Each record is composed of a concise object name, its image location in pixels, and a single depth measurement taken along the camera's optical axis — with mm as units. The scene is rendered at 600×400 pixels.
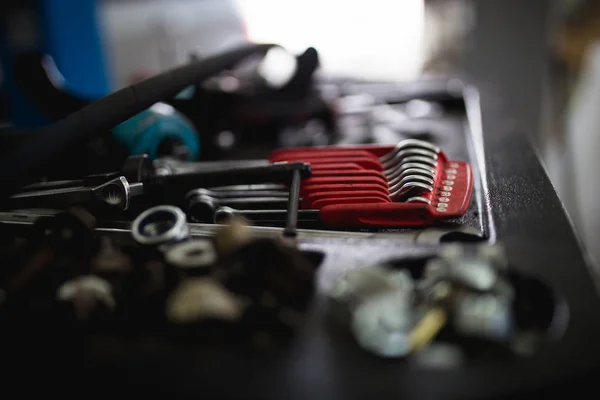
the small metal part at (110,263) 432
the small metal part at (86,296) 405
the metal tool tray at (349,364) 332
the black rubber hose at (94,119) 469
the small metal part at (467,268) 390
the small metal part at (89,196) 556
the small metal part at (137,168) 605
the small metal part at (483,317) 365
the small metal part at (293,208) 500
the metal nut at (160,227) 469
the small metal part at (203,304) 381
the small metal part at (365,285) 391
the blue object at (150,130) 726
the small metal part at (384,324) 356
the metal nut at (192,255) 432
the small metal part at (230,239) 417
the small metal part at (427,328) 364
